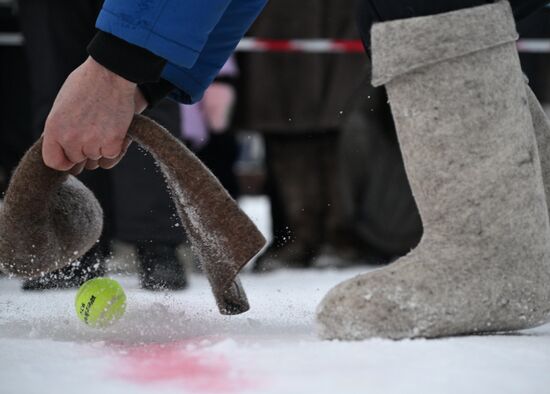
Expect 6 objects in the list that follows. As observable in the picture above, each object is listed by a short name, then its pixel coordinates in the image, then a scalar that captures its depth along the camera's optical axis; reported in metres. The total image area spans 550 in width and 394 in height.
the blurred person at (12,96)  7.39
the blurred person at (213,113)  6.82
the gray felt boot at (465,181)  2.77
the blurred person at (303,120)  7.13
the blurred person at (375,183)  7.23
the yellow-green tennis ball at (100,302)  3.37
